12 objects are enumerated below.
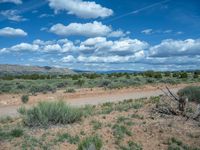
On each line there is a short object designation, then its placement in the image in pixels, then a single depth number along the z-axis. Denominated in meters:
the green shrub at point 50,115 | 6.55
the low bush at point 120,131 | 5.70
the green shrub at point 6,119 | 7.94
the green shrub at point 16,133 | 5.71
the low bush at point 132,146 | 5.21
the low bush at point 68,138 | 5.40
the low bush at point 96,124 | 6.18
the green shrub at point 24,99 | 13.00
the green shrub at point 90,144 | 4.01
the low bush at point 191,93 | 10.07
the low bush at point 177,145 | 5.27
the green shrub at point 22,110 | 7.17
